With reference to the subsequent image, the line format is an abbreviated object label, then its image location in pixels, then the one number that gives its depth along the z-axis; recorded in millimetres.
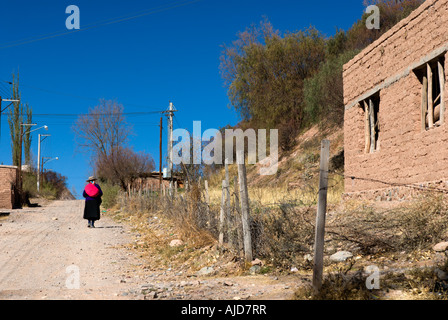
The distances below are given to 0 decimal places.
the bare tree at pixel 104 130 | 51781
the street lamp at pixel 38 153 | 47469
